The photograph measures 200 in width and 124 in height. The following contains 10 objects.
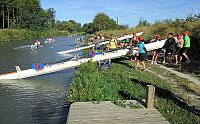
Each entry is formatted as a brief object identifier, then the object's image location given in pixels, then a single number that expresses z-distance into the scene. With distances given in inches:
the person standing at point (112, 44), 465.3
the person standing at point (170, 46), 389.0
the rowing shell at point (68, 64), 385.1
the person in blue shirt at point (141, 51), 342.4
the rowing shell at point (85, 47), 644.7
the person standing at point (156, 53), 410.3
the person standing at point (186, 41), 367.4
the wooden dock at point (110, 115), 165.5
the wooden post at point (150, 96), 181.8
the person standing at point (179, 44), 370.8
